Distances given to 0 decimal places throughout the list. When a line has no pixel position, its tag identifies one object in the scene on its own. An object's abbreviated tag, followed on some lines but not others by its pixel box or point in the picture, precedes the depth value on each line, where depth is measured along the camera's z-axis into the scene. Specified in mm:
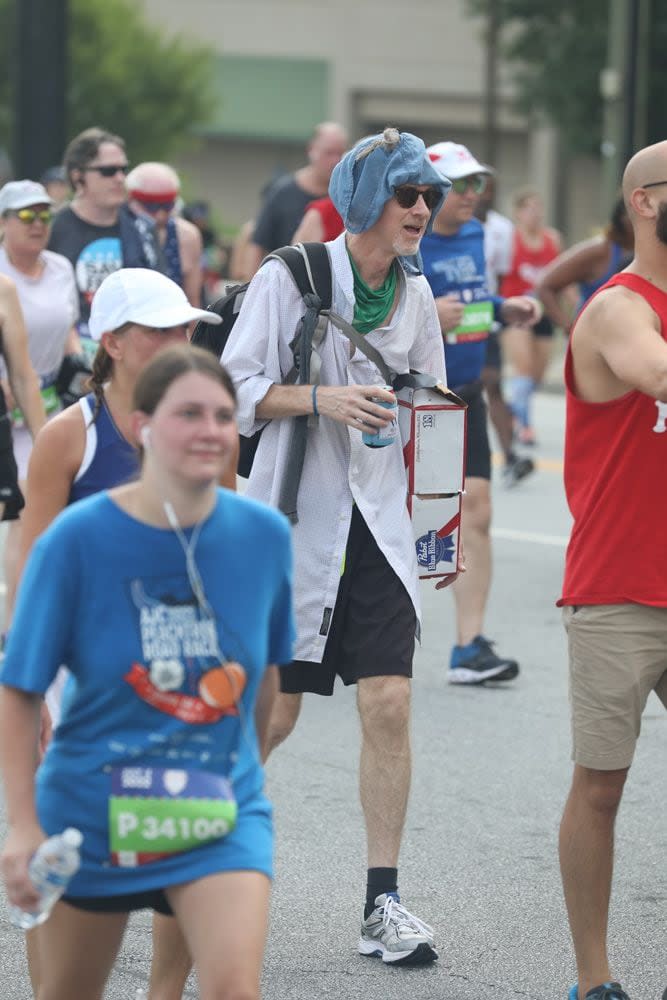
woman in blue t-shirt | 6652
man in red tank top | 8781
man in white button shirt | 10195
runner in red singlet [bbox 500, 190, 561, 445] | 32562
